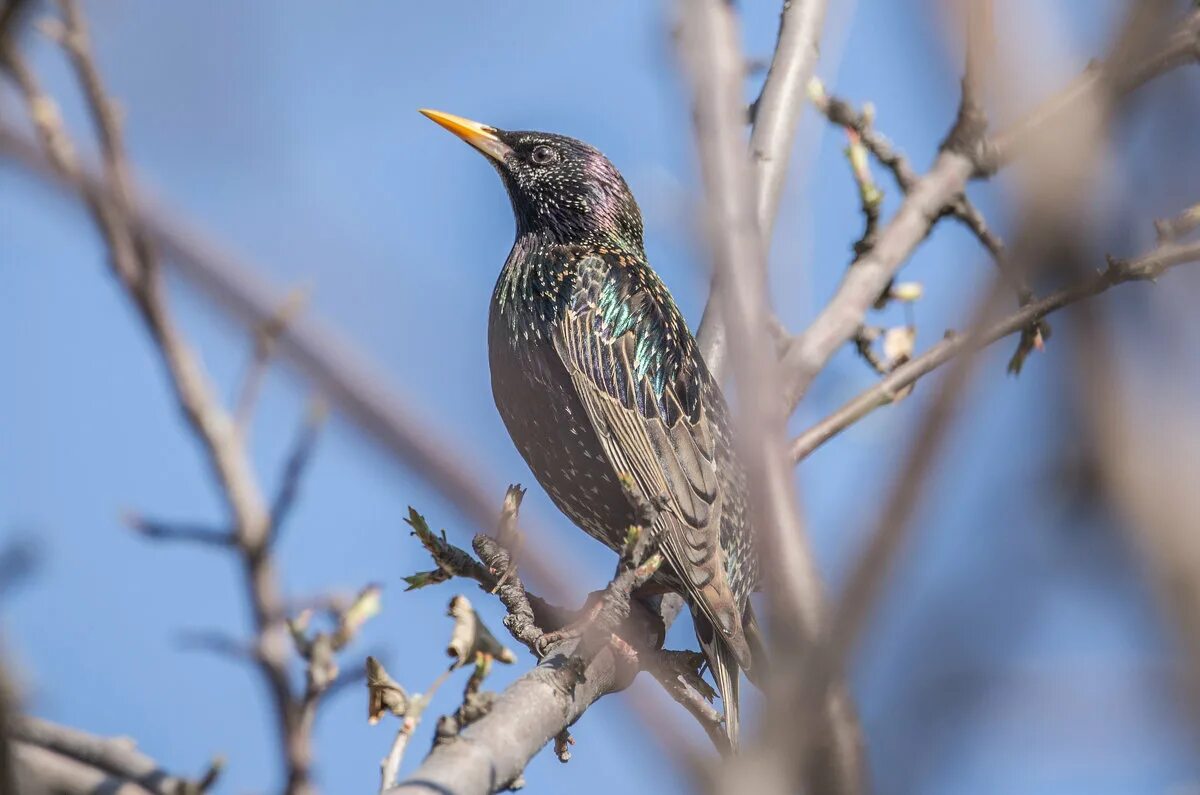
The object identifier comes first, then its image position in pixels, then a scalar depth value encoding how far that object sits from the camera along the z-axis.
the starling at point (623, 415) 7.95
